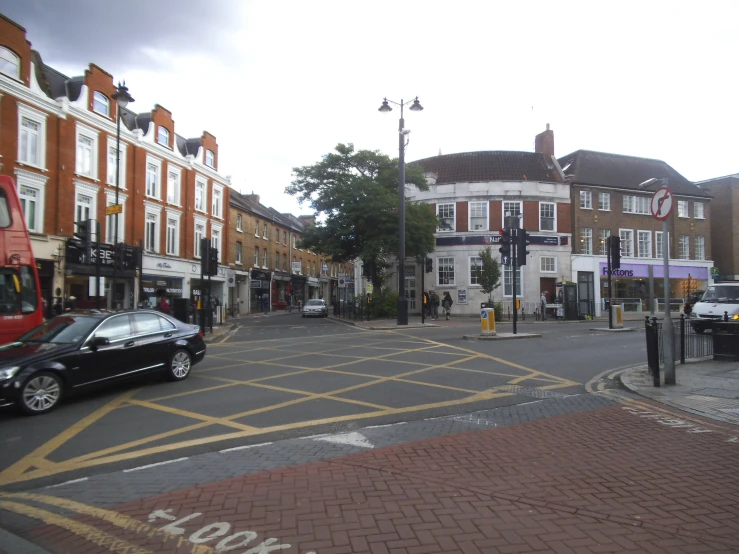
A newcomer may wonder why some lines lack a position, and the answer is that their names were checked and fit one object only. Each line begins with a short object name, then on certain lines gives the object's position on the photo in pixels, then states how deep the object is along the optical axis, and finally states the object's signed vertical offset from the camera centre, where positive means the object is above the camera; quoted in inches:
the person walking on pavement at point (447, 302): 1149.5 -12.0
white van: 660.7 -7.8
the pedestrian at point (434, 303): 1155.9 -14.4
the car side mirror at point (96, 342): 298.5 -27.6
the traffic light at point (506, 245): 706.8 +76.3
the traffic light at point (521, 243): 705.0 +79.1
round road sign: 335.6 +65.8
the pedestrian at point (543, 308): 1104.0 -25.7
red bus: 374.9 +19.6
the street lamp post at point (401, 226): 897.5 +132.2
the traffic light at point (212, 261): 811.4 +61.7
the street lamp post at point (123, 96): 599.5 +253.0
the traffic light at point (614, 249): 850.8 +84.6
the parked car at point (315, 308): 1403.8 -31.7
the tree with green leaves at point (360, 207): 1106.7 +211.9
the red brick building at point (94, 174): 858.8 +269.1
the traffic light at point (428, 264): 975.6 +67.0
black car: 262.2 -35.5
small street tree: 1117.7 +57.8
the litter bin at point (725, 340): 440.5 -40.7
